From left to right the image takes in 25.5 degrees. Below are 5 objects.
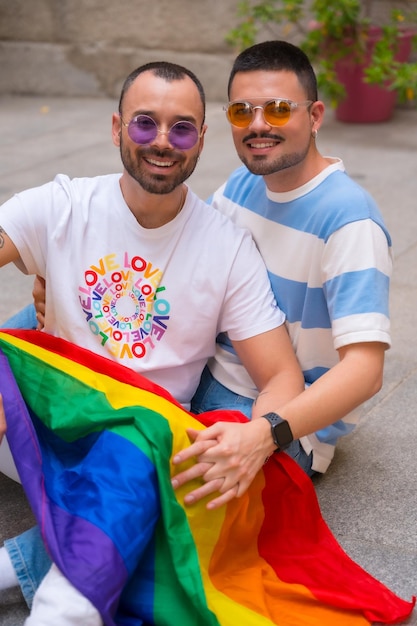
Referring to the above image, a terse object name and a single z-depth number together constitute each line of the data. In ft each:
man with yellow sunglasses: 7.29
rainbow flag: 6.26
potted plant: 19.94
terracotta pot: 21.42
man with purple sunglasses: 7.83
